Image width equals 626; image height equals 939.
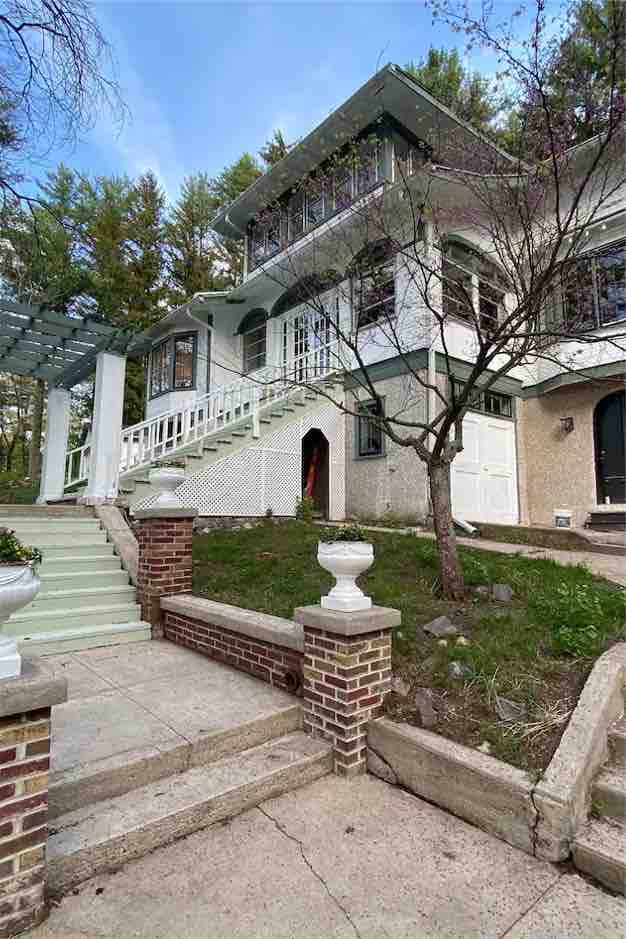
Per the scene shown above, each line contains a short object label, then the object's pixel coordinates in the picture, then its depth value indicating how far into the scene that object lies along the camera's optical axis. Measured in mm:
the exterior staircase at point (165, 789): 2020
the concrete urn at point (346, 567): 2955
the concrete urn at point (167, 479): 5035
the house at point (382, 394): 6707
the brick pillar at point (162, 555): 4809
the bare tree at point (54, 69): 4891
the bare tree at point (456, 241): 4164
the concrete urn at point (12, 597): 1819
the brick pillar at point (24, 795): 1709
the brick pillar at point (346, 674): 2797
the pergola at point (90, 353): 7256
